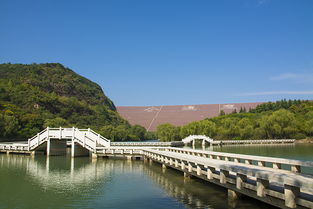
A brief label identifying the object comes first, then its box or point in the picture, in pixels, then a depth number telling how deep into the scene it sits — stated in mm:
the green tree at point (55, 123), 70312
